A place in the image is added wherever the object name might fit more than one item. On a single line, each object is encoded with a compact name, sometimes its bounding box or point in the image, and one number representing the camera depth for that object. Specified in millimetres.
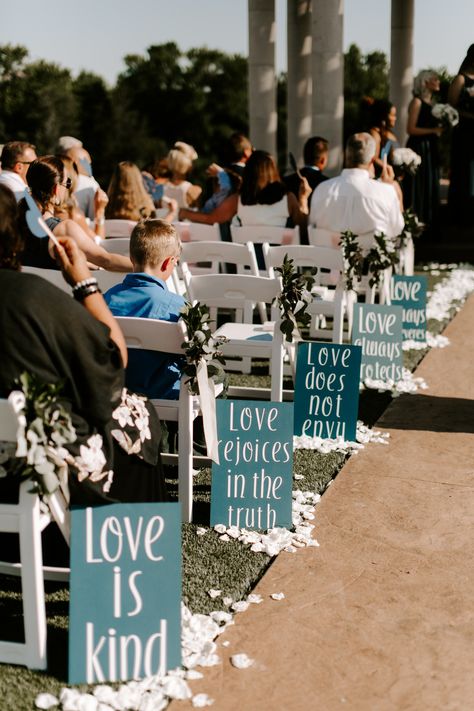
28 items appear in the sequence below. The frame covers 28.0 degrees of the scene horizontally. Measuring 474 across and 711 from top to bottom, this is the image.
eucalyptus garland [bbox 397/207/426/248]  8555
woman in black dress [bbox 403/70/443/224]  12273
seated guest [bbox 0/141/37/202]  6680
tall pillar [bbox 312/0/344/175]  13070
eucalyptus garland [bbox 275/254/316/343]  4992
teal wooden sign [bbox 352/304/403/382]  6637
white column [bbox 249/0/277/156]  15938
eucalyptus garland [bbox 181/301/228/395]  4059
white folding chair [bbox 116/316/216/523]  4203
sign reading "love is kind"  3117
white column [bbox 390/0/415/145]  17891
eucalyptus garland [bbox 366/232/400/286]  7449
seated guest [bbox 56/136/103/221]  8203
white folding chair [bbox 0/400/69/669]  3021
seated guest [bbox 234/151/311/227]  8477
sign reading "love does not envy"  5473
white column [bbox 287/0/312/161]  17859
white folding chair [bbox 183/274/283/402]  5262
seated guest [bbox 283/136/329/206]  9312
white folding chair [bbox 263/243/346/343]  6621
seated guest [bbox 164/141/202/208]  10023
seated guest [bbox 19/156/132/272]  5387
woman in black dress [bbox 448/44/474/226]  13047
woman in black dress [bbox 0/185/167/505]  2949
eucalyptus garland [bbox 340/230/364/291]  6730
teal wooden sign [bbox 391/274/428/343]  7836
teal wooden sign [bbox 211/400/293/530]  4340
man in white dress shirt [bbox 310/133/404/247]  7875
